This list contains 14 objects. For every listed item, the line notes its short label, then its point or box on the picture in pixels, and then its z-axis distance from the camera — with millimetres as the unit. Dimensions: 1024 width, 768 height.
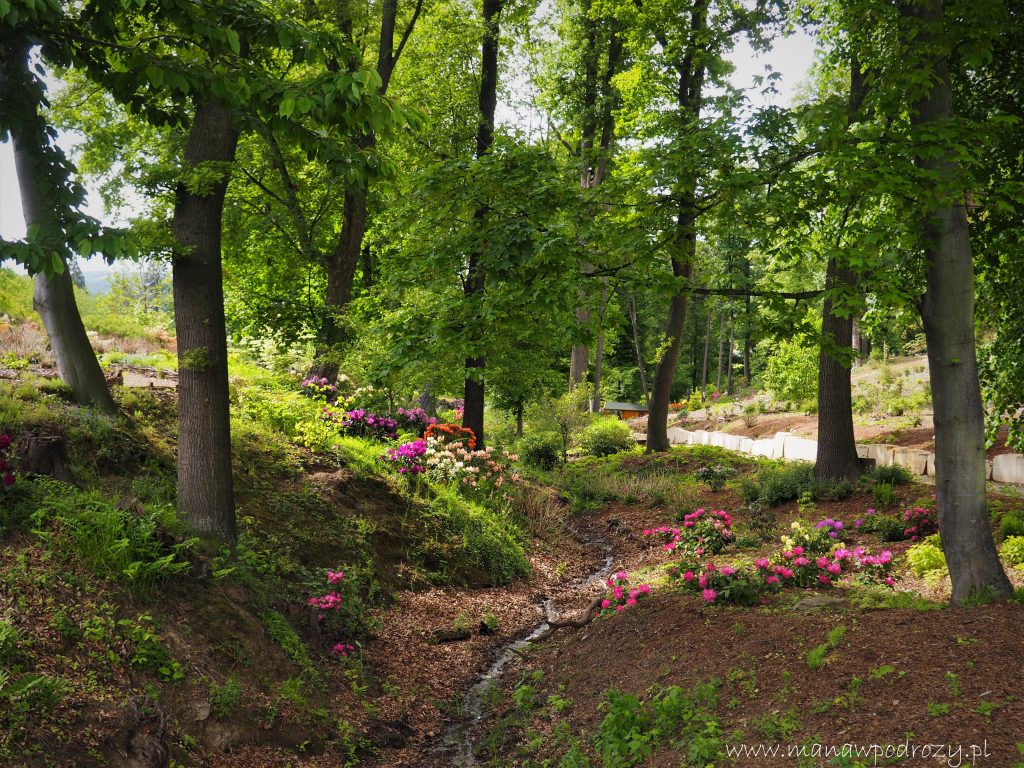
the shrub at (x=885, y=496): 9688
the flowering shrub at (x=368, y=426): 10523
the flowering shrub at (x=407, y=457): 9336
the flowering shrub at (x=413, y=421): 11942
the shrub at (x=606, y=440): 19141
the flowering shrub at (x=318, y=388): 10977
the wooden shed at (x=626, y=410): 35156
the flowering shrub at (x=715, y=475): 13334
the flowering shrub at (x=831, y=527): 7250
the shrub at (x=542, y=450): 17453
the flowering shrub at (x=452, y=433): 11305
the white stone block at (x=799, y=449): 15734
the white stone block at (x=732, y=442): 19844
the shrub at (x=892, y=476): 10508
